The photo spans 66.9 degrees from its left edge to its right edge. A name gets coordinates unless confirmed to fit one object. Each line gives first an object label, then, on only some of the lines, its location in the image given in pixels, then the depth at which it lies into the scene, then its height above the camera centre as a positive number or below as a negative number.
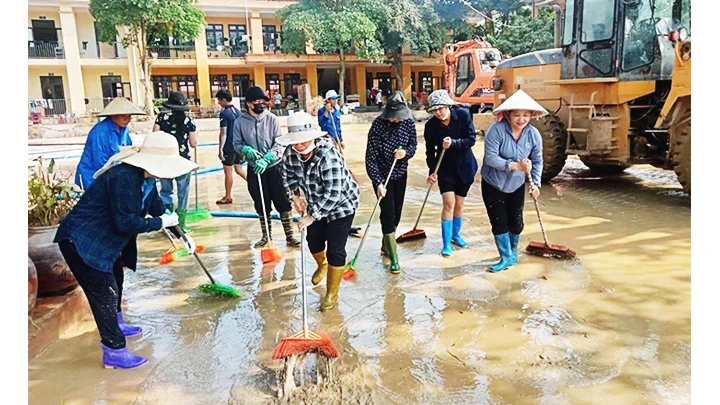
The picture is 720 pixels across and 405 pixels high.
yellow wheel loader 7.12 +0.20
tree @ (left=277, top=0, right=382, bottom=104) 26.30 +4.02
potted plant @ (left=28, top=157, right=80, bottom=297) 4.02 -0.81
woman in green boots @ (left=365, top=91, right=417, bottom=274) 5.18 -0.47
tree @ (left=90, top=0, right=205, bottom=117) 22.36 +4.07
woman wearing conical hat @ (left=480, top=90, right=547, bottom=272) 4.83 -0.54
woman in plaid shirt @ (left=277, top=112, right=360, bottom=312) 4.04 -0.57
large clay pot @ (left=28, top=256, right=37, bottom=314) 3.59 -1.06
